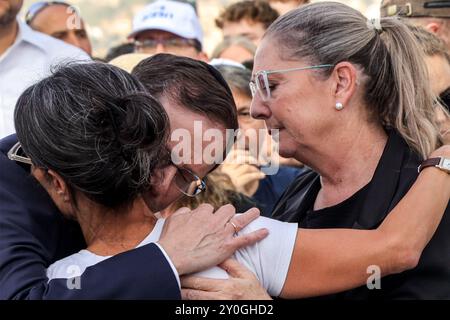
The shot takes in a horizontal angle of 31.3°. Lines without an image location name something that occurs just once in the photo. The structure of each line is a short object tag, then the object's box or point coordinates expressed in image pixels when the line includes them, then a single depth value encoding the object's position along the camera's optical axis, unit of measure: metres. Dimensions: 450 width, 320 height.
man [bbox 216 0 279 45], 5.59
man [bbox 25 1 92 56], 5.02
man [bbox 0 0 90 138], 4.06
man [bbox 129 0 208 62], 5.03
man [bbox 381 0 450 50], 3.82
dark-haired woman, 1.97
